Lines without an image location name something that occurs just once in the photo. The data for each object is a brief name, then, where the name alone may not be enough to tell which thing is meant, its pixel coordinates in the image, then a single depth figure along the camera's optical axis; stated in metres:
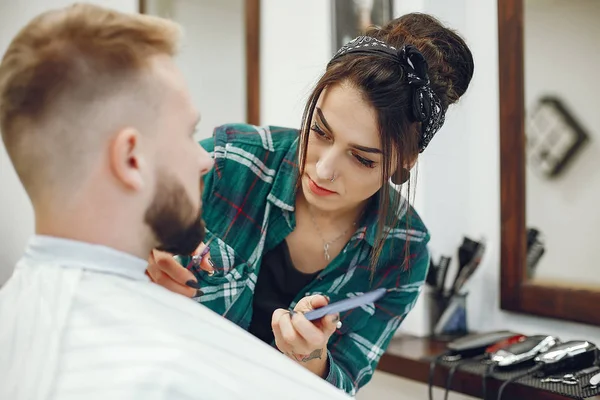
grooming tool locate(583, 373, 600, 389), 1.32
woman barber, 1.17
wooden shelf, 1.40
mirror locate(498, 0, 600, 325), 1.61
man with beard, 0.72
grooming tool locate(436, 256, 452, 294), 1.84
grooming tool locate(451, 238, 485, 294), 1.82
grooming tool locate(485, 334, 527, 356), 1.58
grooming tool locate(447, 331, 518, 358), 1.62
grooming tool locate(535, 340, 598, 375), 1.43
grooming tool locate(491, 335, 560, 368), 1.47
